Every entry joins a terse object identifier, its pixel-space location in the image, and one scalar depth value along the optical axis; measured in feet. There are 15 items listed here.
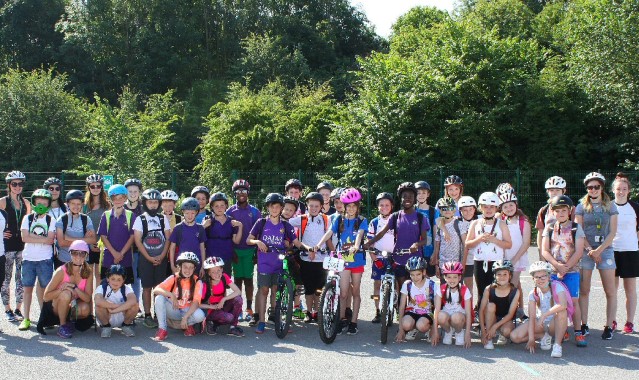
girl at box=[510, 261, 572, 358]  25.91
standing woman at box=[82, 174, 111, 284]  32.37
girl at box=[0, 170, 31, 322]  30.81
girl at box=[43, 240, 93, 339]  28.07
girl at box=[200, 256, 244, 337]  28.66
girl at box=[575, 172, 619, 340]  28.36
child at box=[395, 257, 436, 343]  27.35
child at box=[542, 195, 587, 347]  27.63
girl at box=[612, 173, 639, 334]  28.81
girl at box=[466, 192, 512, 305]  28.17
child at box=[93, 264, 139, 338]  28.19
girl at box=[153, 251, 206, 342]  28.04
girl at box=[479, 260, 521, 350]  26.61
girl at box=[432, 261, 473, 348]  26.71
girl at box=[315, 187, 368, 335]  29.09
